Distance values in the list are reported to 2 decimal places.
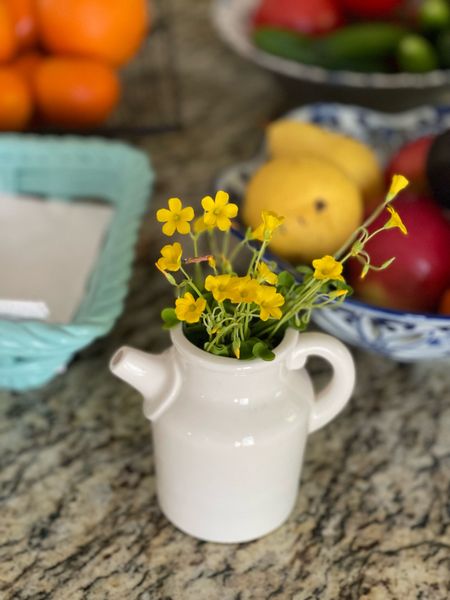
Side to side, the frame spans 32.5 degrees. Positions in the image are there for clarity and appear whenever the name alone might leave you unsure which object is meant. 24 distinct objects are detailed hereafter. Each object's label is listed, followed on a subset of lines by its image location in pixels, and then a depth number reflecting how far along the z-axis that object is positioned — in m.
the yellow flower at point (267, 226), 0.43
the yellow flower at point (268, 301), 0.41
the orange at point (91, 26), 0.87
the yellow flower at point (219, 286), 0.40
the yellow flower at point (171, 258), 0.42
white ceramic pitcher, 0.48
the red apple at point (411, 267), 0.60
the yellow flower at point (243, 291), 0.41
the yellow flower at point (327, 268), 0.42
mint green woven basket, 0.53
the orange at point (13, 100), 0.84
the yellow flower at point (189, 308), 0.41
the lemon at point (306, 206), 0.62
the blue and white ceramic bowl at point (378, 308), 0.56
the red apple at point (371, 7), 1.02
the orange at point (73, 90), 0.87
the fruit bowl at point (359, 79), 0.89
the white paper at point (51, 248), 0.67
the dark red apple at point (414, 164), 0.71
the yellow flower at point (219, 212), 0.42
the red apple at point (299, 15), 1.00
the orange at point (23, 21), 0.89
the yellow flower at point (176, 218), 0.43
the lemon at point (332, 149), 0.71
